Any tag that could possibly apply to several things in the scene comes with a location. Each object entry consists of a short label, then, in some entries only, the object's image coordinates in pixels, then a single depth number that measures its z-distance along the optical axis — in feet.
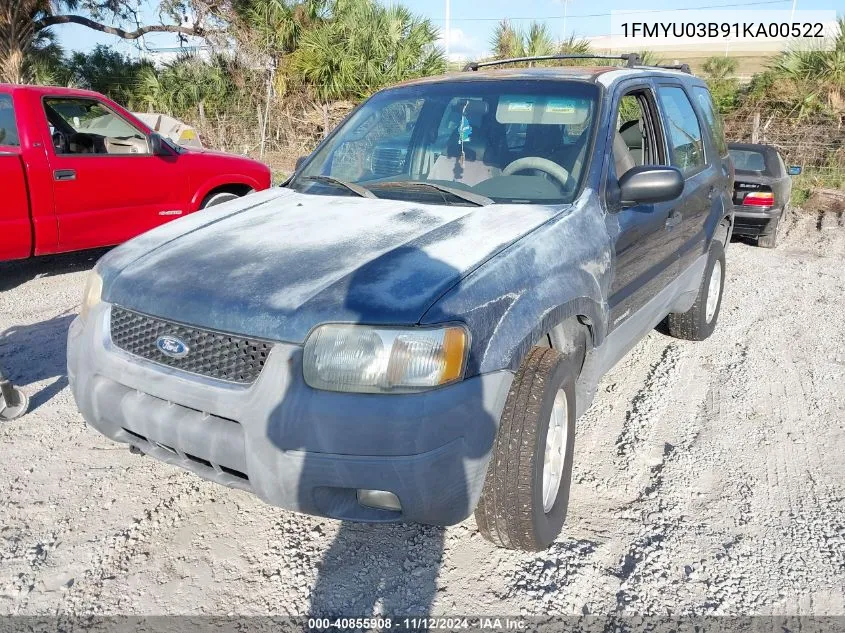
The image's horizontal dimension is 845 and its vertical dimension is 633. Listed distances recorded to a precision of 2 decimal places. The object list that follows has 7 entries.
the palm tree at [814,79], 42.75
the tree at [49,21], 56.90
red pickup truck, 19.72
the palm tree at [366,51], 47.50
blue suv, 7.47
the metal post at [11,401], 12.60
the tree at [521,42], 47.98
